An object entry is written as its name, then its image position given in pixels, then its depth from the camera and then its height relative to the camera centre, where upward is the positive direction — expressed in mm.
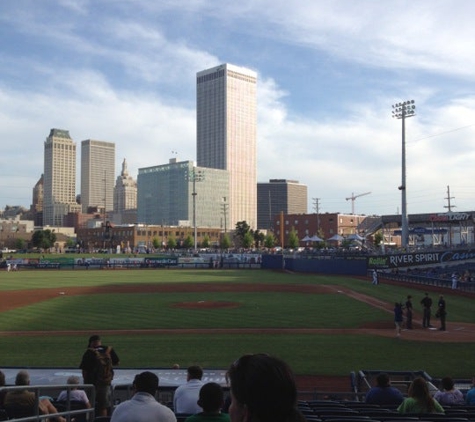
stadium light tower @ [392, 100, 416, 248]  61094 +5782
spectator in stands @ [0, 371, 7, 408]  7314 -2064
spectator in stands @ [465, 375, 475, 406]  9622 -2795
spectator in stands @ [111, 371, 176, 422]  5172 -1603
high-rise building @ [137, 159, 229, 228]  190350 +24197
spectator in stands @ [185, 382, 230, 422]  4562 -1418
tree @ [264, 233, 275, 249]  146625 -661
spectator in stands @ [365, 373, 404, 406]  9438 -2659
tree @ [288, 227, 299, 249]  137125 -661
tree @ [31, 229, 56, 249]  153138 +311
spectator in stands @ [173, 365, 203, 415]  7949 -2264
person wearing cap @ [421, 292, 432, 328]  26250 -3592
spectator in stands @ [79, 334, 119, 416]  10211 -2476
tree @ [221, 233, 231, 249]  144625 -1085
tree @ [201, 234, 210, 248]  159250 -1169
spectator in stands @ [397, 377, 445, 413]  7672 -2277
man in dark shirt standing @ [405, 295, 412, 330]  26500 -3673
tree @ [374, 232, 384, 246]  128300 -307
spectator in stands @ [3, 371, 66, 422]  7156 -2082
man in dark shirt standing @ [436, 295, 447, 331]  25984 -3475
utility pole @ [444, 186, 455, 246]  96950 +5753
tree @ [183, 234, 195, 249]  155375 -1091
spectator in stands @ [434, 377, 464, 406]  9539 -2737
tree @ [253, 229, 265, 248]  164375 +448
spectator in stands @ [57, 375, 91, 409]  8828 -2472
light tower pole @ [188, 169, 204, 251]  108938 +12522
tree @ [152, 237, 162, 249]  161125 -1060
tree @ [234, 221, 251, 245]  145775 +2257
